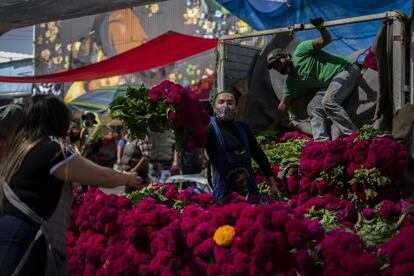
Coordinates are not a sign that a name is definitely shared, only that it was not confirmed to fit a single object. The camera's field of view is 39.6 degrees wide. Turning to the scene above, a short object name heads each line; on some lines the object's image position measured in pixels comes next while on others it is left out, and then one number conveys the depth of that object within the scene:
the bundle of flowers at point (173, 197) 3.94
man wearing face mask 4.10
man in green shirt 5.41
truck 4.63
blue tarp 7.58
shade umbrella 17.04
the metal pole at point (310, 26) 4.80
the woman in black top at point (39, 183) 2.56
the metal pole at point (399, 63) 4.61
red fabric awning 11.07
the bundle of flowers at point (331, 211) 3.28
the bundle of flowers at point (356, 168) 4.01
